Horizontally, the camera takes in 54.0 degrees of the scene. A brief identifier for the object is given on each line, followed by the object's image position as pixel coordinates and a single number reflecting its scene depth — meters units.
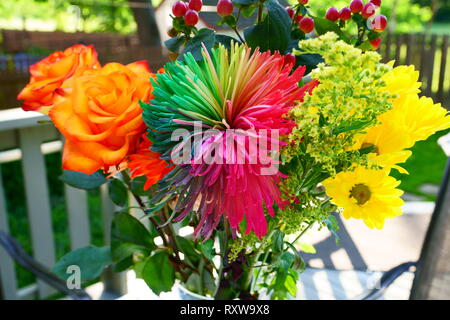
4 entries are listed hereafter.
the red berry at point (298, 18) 0.49
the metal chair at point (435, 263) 0.83
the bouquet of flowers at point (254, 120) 0.36
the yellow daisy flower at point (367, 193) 0.42
